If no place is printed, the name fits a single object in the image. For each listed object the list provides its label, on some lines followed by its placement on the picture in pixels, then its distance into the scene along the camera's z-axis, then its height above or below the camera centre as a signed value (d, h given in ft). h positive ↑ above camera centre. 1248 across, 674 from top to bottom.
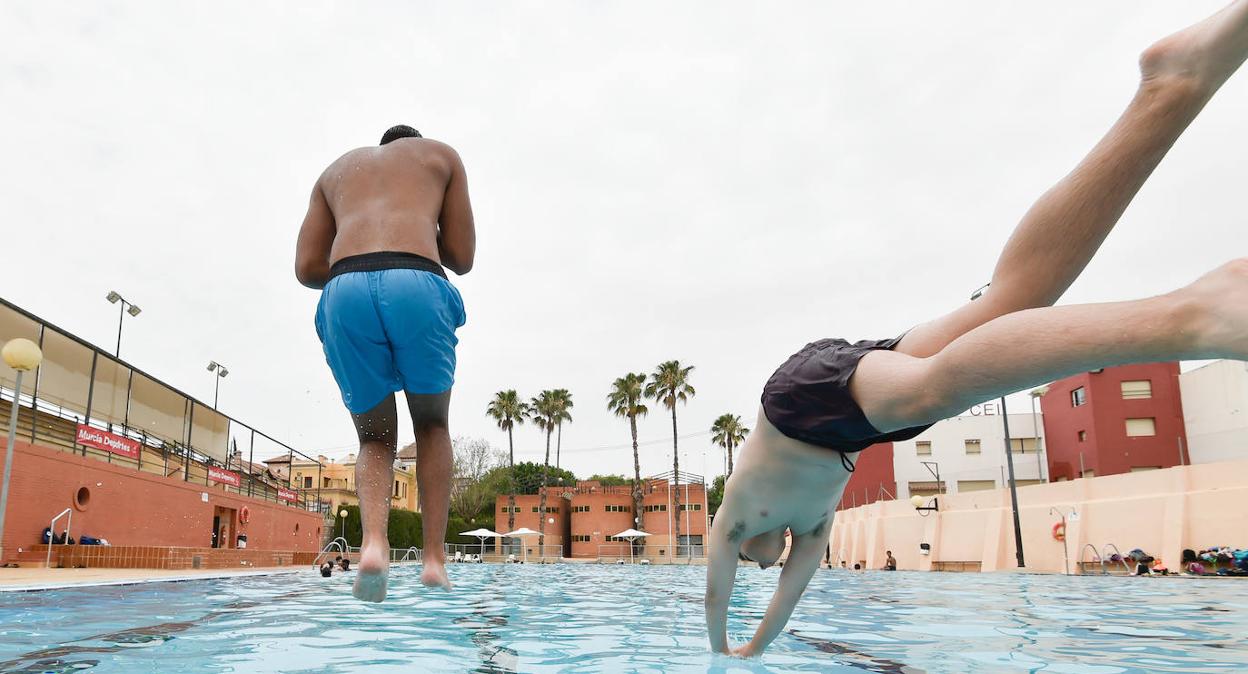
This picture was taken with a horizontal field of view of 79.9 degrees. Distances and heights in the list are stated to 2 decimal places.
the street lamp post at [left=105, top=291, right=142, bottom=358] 81.87 +19.60
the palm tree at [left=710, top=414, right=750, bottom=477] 182.39 +11.97
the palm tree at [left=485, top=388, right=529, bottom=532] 176.76 +17.01
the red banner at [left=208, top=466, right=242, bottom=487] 78.50 +1.10
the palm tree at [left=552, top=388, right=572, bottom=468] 175.73 +18.02
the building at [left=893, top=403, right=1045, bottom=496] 136.46 +4.44
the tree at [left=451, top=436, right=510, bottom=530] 205.46 +1.90
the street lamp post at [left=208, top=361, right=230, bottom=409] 99.60 +15.20
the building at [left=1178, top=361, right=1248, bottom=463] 97.55 +8.78
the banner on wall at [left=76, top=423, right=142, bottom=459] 55.11 +3.50
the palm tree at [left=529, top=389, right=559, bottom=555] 175.83 +16.83
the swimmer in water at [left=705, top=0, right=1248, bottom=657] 5.14 +1.06
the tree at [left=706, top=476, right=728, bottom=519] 210.59 -3.80
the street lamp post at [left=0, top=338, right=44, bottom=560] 32.12 +5.57
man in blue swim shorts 9.01 +2.23
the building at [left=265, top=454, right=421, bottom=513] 191.83 +1.80
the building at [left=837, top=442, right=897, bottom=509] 149.18 +0.50
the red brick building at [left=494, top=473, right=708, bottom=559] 175.52 -8.14
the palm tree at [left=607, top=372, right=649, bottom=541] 166.20 +18.31
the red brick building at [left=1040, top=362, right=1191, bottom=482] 108.99 +8.32
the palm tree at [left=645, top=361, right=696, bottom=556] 163.43 +20.65
